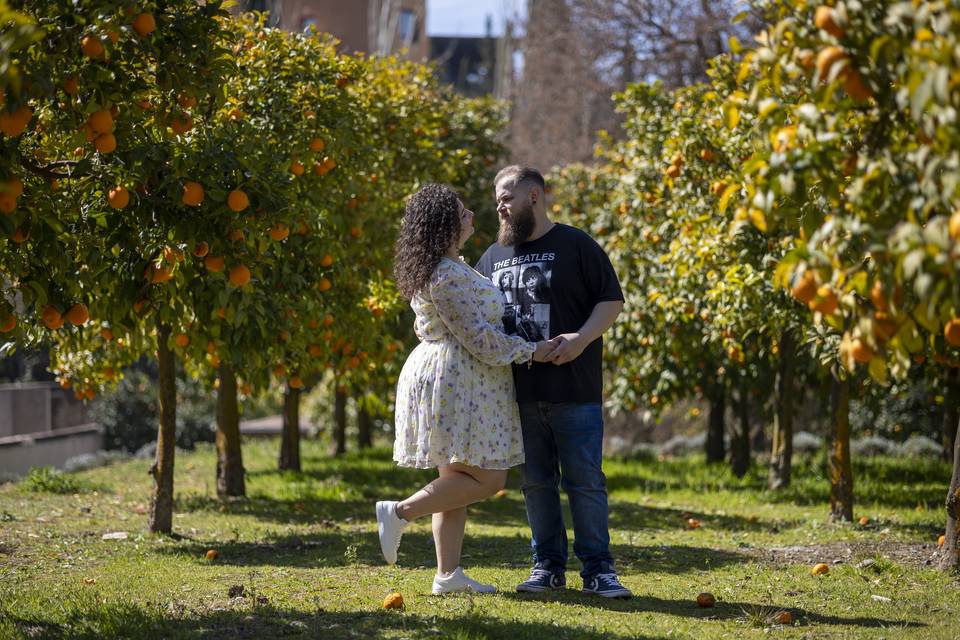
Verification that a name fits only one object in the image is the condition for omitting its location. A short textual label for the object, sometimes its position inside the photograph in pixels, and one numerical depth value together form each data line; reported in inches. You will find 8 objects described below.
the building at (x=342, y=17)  2488.9
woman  341.7
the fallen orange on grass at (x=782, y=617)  327.3
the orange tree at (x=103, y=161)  288.7
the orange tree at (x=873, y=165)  202.7
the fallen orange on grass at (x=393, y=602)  336.2
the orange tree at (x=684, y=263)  553.9
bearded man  361.1
